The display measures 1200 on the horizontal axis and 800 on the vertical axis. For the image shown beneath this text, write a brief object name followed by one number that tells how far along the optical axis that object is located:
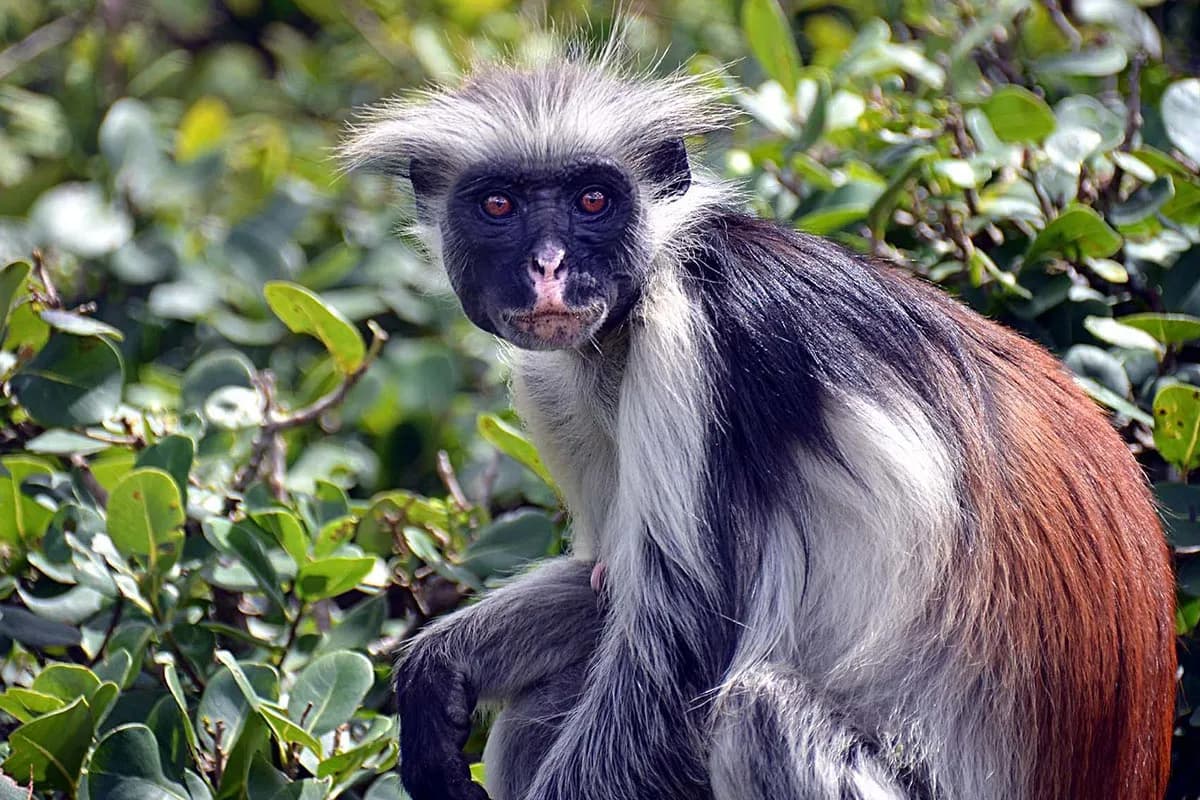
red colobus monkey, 9.23
